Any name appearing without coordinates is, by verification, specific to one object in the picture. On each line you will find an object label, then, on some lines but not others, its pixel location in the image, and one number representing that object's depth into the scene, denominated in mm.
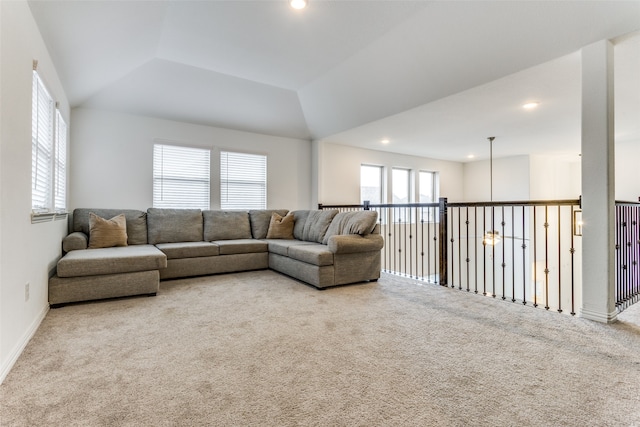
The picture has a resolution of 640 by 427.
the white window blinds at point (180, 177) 4969
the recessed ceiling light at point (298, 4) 2912
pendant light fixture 4699
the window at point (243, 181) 5543
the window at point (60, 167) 3396
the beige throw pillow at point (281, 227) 5180
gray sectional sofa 3062
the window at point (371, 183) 7184
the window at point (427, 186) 8238
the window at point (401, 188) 7645
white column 2514
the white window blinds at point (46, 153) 2467
